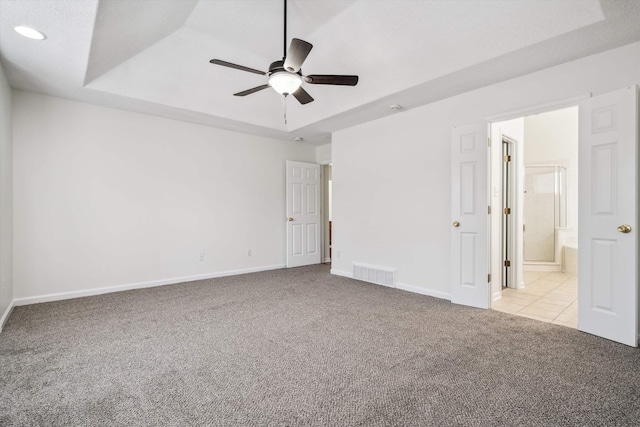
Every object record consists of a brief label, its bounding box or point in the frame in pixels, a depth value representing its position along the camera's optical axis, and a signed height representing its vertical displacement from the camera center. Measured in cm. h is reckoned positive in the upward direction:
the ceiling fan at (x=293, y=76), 239 +120
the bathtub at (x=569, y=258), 542 -89
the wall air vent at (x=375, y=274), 457 -101
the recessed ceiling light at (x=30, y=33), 245 +147
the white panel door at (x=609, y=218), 254 -8
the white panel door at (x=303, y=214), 617 -8
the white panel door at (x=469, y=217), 353 -9
